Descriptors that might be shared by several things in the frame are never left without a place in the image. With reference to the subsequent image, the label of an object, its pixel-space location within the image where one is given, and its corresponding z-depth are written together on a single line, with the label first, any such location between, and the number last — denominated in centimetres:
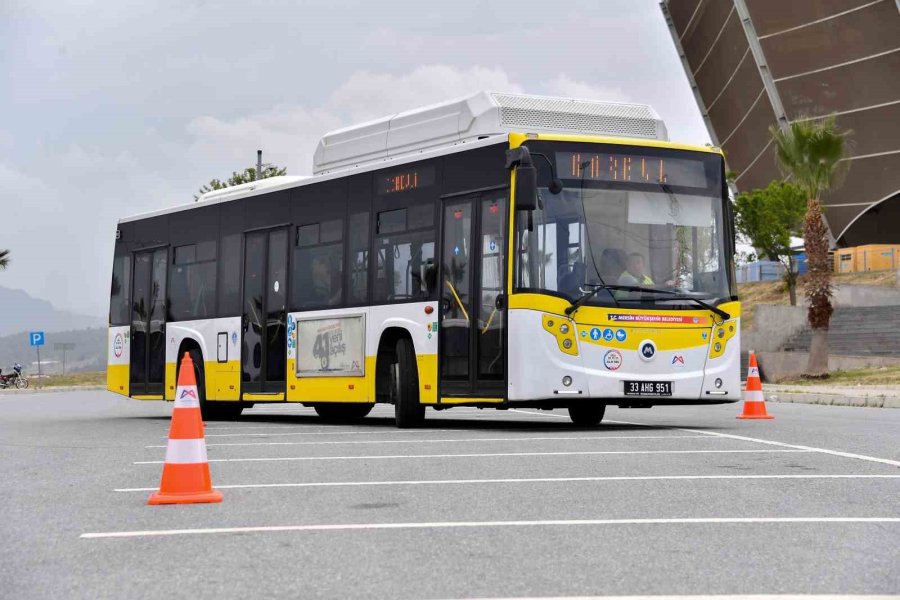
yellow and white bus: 1600
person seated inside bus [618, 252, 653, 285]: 1617
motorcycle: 5812
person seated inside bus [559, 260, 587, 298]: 1595
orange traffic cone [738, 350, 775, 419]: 1977
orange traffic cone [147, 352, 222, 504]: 934
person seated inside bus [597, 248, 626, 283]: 1603
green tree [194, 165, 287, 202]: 5891
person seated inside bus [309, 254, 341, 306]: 1927
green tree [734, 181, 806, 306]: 5456
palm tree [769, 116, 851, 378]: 3738
